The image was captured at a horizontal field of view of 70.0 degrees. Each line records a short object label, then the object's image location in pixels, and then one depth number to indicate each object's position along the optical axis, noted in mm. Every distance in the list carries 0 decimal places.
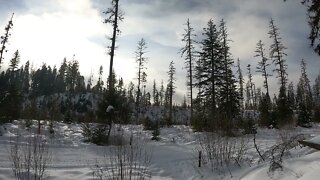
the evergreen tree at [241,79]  48737
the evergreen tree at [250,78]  45909
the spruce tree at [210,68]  20325
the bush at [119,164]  4219
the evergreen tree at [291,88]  58397
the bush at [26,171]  4339
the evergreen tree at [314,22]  7977
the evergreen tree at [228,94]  21299
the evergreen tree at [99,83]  63782
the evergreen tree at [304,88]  49166
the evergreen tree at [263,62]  30947
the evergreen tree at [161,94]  68818
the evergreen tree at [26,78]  67441
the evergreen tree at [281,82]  20864
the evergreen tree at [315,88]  62060
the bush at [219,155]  6152
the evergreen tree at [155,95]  67743
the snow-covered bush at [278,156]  4355
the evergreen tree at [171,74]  42814
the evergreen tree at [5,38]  25942
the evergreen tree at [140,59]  32674
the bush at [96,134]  10572
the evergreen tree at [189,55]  25658
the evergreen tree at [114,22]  17430
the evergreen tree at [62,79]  62419
